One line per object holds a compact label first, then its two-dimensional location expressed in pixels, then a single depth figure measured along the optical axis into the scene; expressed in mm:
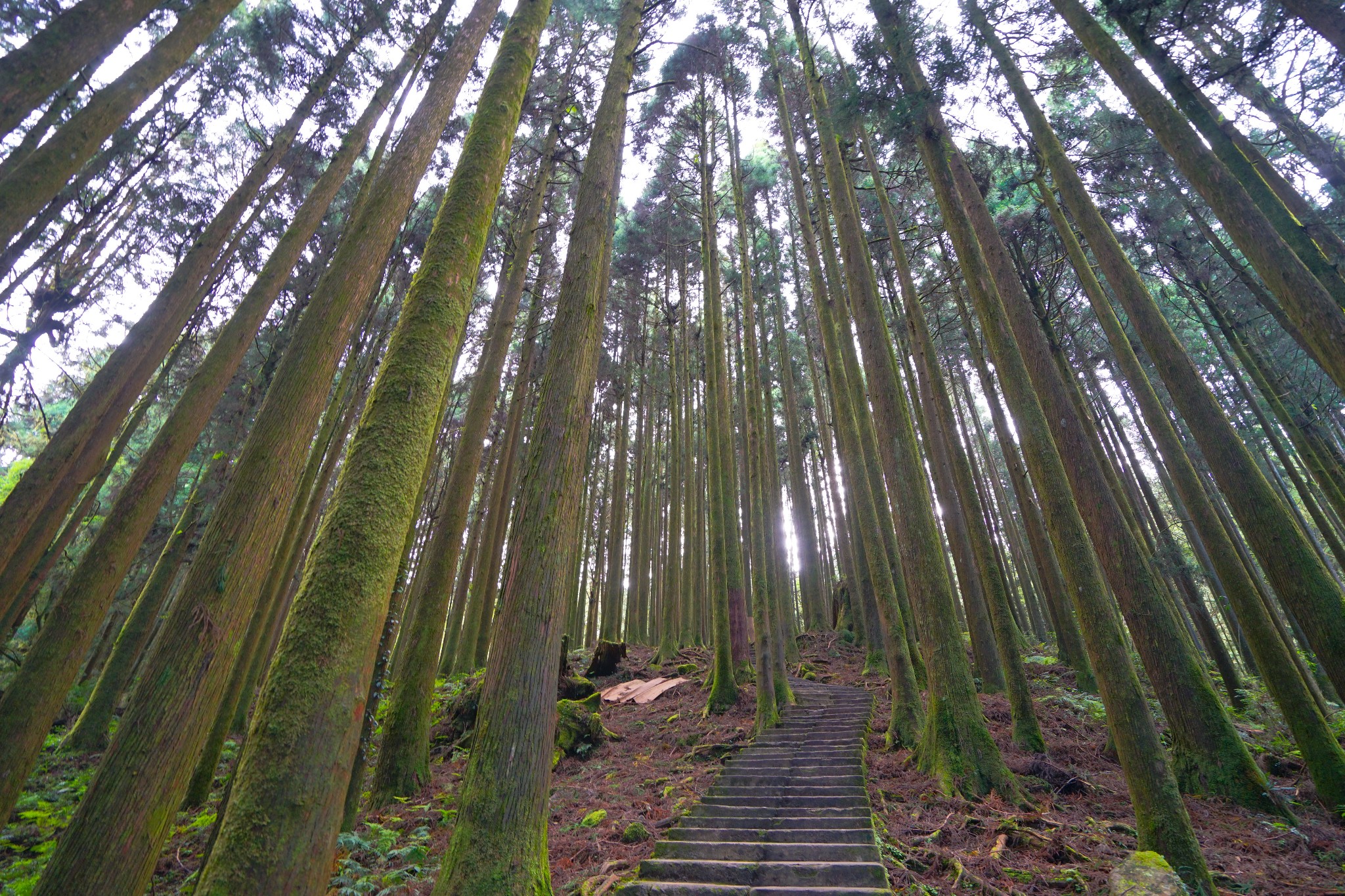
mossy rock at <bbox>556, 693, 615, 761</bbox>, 8656
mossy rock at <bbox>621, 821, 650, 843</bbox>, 5062
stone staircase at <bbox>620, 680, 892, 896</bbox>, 3709
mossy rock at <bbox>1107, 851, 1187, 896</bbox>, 2908
